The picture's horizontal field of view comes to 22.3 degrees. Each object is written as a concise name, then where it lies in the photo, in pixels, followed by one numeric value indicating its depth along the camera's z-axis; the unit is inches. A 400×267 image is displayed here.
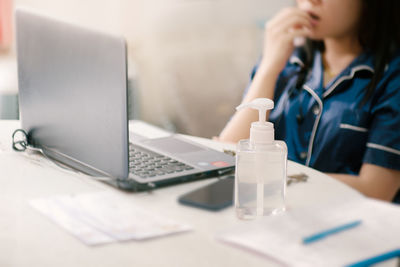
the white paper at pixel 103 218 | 52.5
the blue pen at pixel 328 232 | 50.7
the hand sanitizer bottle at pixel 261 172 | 55.6
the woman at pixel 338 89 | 76.4
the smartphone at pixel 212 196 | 56.6
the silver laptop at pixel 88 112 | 57.4
